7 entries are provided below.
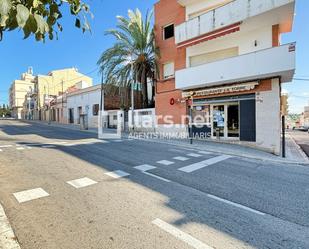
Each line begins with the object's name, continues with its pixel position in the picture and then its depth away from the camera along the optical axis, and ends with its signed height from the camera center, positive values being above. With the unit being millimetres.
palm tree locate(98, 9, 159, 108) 18453 +6030
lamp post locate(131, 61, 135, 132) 18281 +2149
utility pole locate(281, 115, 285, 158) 9531 -1079
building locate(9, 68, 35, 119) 77438 +10769
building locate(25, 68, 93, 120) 51944 +9907
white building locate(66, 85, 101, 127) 26766 +2304
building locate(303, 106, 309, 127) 57153 +973
